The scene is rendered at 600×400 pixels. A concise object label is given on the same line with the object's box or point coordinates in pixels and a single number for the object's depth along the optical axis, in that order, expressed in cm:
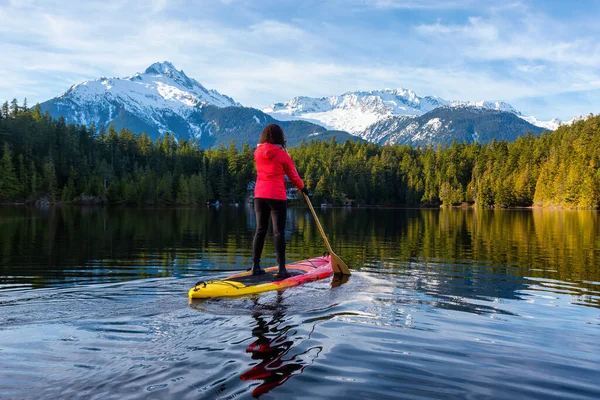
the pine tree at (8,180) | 10025
